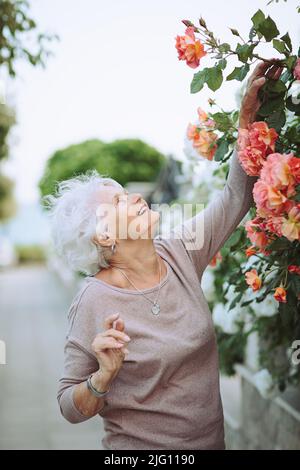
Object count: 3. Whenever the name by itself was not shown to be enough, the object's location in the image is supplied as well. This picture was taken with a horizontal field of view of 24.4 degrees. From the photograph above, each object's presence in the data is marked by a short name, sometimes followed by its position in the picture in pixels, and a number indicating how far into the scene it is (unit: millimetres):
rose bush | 1453
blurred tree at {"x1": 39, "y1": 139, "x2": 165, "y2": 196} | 16406
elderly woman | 1815
